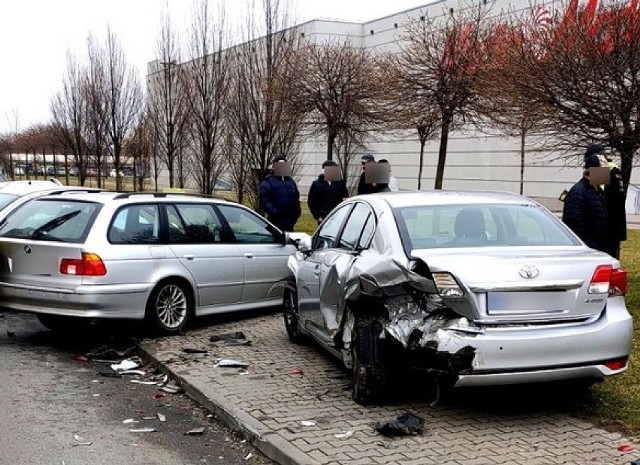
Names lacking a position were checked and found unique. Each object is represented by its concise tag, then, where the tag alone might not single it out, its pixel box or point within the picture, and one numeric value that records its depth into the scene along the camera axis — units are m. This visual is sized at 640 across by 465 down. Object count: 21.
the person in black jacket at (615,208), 7.96
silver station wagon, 7.49
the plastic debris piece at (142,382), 6.66
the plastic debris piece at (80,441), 5.04
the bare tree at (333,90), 17.09
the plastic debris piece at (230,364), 6.89
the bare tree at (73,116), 28.59
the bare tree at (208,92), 19.88
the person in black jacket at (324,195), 11.61
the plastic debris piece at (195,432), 5.29
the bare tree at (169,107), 23.33
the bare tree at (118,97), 27.12
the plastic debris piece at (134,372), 6.99
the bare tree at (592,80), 8.16
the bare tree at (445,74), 15.41
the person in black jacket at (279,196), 11.09
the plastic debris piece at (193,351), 7.42
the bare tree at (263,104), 17.56
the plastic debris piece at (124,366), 7.10
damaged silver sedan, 4.76
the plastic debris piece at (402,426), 4.91
